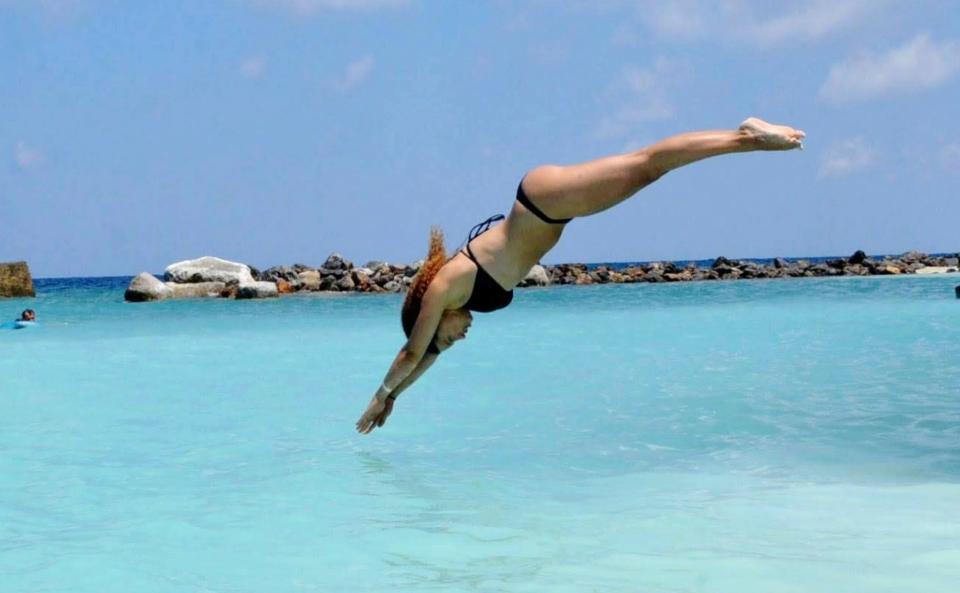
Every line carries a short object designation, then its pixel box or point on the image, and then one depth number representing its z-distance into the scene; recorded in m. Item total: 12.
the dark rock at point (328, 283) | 46.34
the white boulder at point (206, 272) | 44.12
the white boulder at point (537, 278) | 50.34
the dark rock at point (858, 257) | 57.16
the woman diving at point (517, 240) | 6.04
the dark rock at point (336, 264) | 48.06
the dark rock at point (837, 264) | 55.85
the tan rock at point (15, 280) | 48.10
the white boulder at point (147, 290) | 42.25
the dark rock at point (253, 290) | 41.97
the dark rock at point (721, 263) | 57.29
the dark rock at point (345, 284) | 45.94
